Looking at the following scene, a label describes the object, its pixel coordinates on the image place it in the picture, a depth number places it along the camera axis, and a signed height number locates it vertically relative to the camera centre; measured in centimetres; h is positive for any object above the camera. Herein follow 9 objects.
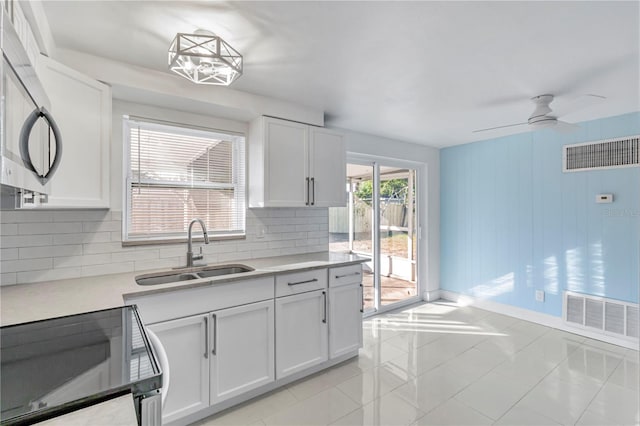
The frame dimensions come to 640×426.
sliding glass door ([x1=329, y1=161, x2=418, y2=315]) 400 -19
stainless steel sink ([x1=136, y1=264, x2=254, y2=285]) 224 -47
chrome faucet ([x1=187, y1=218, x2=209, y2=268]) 246 -31
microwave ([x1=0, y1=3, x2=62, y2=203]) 76 +28
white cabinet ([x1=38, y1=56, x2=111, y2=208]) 167 +47
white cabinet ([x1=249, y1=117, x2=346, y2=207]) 272 +46
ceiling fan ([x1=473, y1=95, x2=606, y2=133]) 258 +82
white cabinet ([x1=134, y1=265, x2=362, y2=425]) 191 -86
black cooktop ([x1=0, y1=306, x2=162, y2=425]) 75 -46
